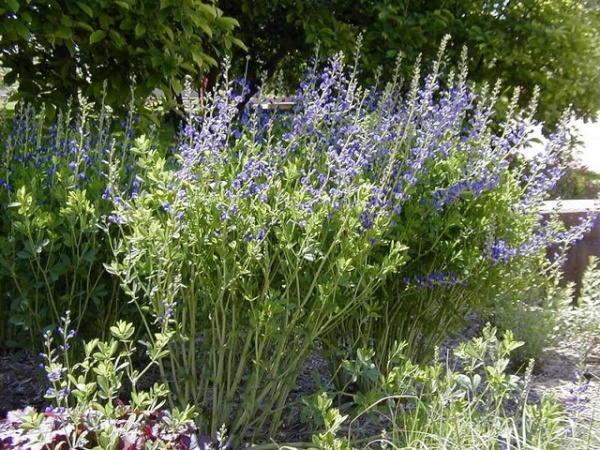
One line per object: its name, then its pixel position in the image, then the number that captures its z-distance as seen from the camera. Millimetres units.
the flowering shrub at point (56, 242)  3061
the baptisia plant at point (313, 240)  2791
